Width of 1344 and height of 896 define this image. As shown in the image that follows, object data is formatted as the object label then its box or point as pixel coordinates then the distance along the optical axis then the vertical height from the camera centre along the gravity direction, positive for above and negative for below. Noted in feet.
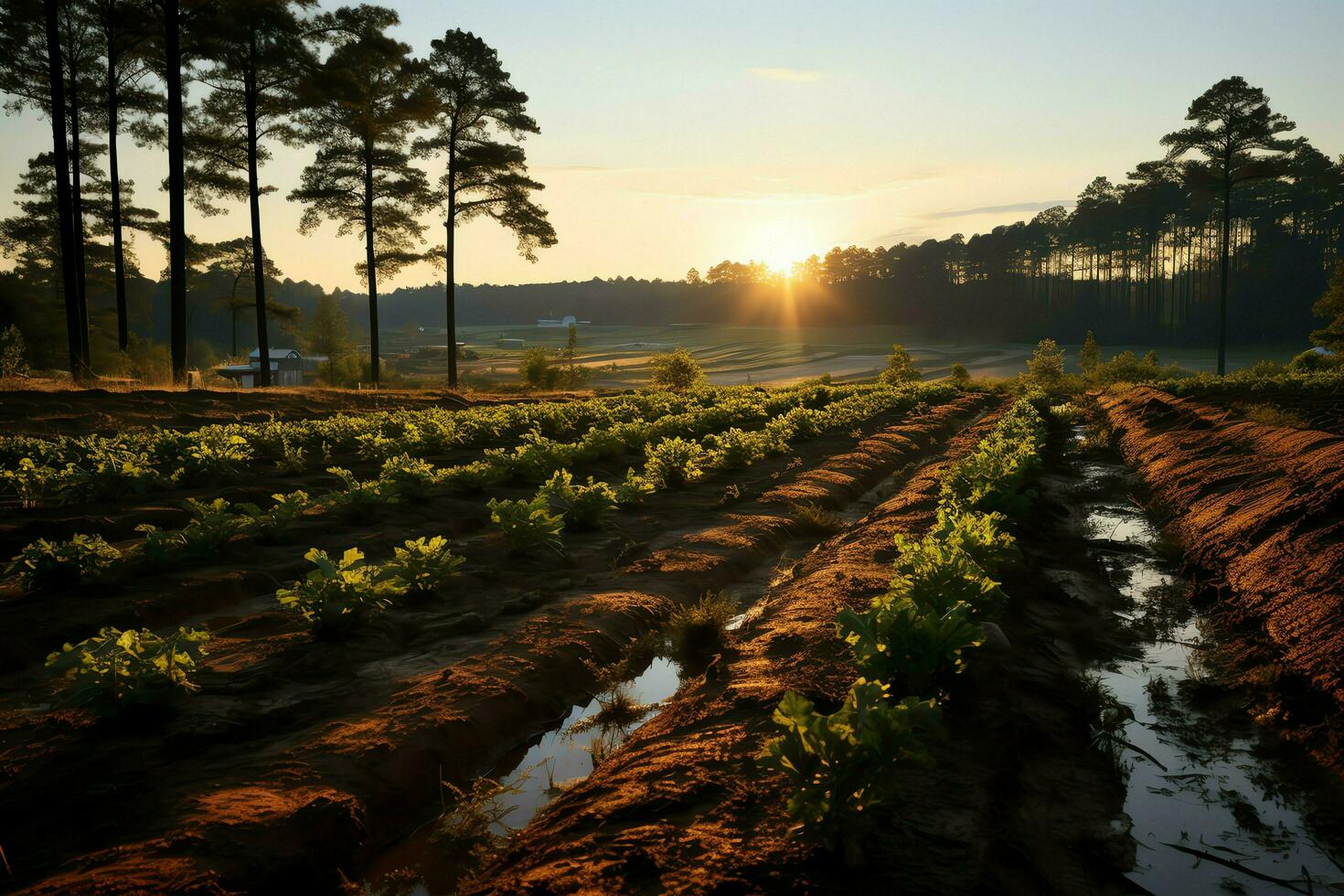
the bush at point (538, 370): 130.11 +1.65
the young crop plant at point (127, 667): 14.58 -5.08
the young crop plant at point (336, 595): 19.01 -4.91
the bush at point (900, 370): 155.12 +1.35
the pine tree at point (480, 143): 94.22 +27.69
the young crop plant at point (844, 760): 10.06 -4.81
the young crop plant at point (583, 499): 31.01 -4.49
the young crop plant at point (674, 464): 40.11 -4.15
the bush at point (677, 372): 127.03 +1.15
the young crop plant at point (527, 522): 26.45 -4.53
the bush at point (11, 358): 60.44 +2.02
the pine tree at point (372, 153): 82.12 +25.09
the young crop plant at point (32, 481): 30.12 -3.54
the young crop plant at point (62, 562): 21.77 -4.72
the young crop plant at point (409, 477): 34.17 -3.96
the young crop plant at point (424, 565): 22.13 -4.93
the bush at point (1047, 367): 146.00 +1.64
